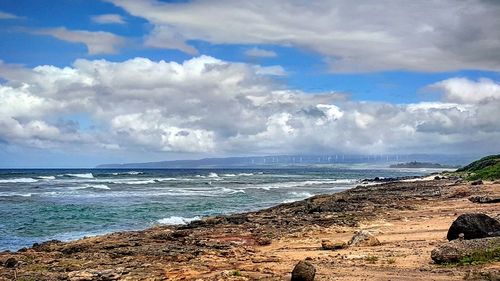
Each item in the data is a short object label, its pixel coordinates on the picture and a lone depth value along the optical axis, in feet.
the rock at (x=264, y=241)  67.72
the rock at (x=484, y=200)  94.38
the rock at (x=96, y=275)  46.60
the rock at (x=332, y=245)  58.75
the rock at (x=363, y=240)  59.47
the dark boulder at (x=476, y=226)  50.75
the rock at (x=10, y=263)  55.02
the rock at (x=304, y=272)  41.60
